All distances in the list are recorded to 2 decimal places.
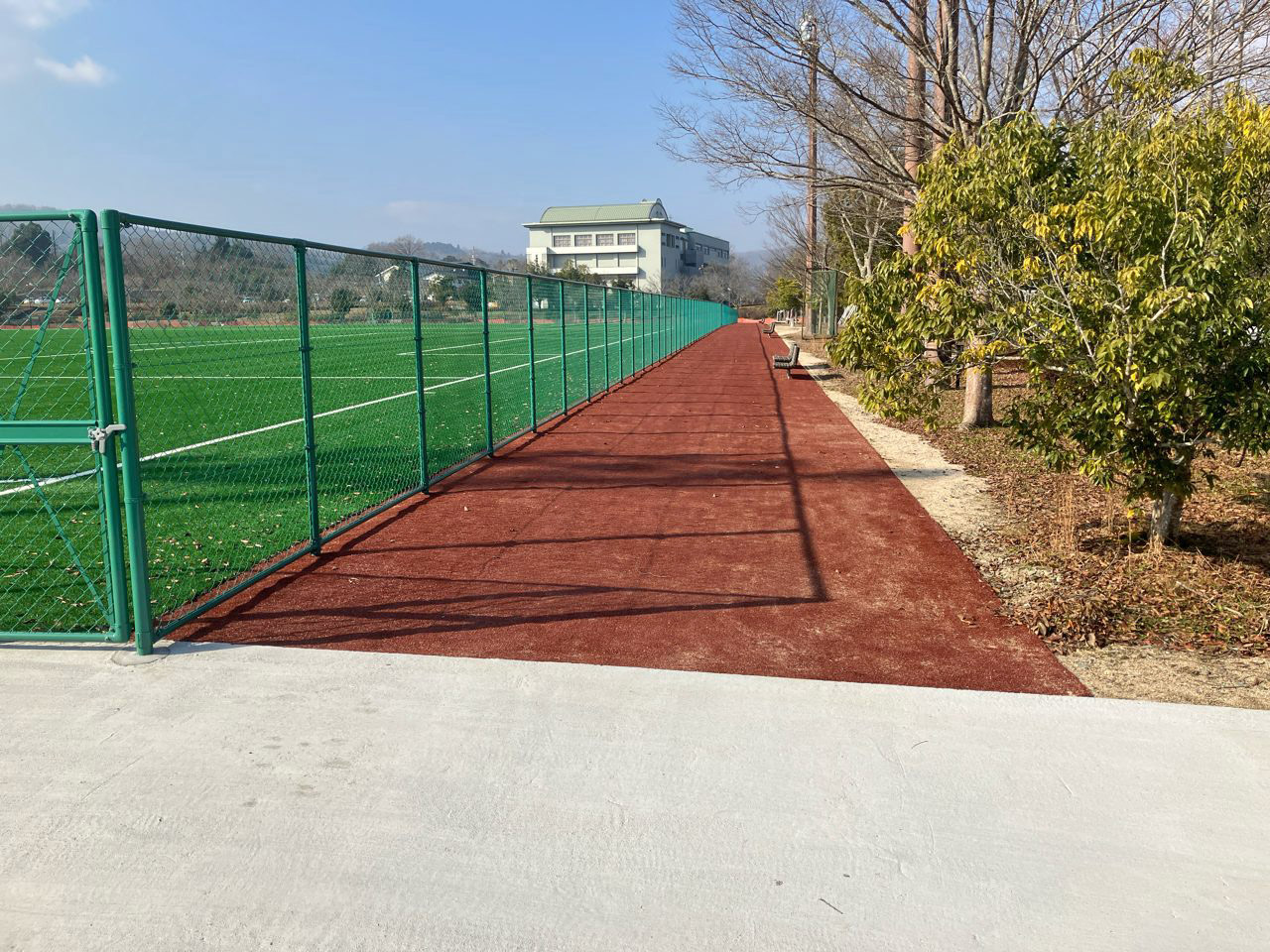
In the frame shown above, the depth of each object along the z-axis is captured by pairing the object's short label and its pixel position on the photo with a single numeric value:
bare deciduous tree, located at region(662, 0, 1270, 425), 10.48
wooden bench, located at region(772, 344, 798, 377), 24.72
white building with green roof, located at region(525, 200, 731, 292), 126.12
